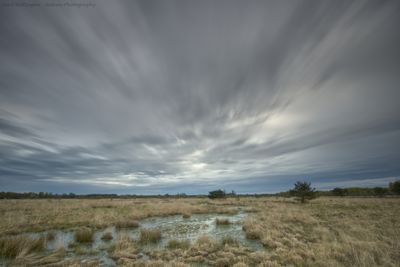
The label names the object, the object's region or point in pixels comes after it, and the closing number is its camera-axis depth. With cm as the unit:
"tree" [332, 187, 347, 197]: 7669
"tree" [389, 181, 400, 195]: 6130
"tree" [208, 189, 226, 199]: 6147
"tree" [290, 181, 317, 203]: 3959
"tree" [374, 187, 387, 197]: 7709
